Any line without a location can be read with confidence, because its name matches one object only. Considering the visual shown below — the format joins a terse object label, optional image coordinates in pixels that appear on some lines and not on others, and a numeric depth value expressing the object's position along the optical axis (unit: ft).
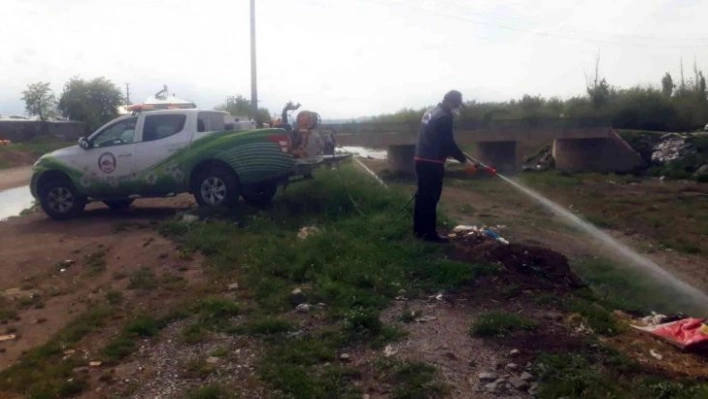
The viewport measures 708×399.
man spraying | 35.73
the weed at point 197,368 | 22.67
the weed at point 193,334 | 25.42
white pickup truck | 48.29
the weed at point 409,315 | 26.14
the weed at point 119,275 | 34.68
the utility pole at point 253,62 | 105.09
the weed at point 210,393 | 20.86
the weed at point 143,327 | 26.55
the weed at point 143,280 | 32.68
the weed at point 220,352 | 24.04
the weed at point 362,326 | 24.76
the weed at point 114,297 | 30.75
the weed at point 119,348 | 24.67
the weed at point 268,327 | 25.67
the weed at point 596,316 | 24.93
